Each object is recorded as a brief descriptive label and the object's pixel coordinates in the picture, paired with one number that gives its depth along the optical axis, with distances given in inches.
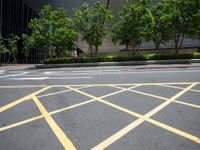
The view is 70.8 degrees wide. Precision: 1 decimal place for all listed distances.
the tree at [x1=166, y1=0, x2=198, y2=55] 520.7
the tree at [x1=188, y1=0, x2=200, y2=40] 512.9
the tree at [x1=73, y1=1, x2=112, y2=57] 591.8
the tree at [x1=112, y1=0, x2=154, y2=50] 562.4
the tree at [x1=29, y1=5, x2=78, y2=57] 616.3
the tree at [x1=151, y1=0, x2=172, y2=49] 578.0
